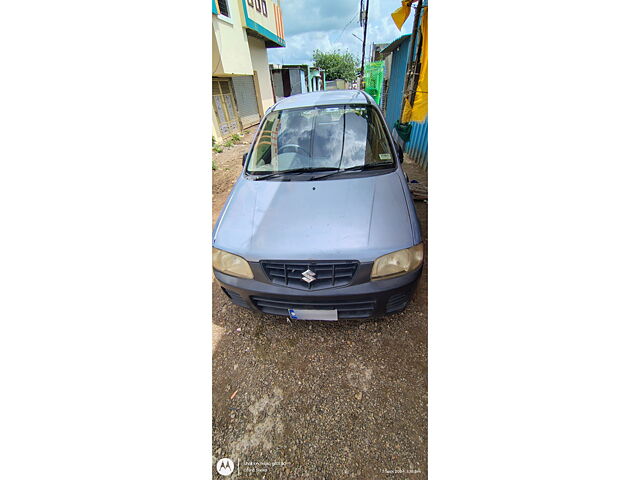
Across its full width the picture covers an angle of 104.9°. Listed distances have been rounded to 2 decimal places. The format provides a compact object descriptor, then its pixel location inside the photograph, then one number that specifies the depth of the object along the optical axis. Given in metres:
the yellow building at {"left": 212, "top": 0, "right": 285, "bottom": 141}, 6.44
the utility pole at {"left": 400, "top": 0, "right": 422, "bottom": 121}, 3.16
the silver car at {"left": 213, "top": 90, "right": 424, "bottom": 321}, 1.63
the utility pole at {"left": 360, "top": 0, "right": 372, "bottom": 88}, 7.79
